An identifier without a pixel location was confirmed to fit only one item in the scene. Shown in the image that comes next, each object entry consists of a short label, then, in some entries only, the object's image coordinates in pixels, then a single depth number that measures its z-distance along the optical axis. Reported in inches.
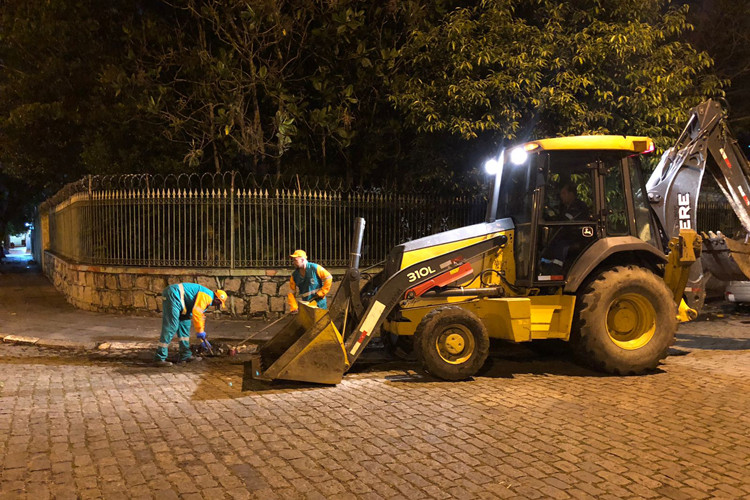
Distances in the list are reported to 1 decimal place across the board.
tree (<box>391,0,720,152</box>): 385.1
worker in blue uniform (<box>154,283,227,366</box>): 311.0
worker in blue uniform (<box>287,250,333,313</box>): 312.0
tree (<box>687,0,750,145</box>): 568.7
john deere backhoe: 264.5
